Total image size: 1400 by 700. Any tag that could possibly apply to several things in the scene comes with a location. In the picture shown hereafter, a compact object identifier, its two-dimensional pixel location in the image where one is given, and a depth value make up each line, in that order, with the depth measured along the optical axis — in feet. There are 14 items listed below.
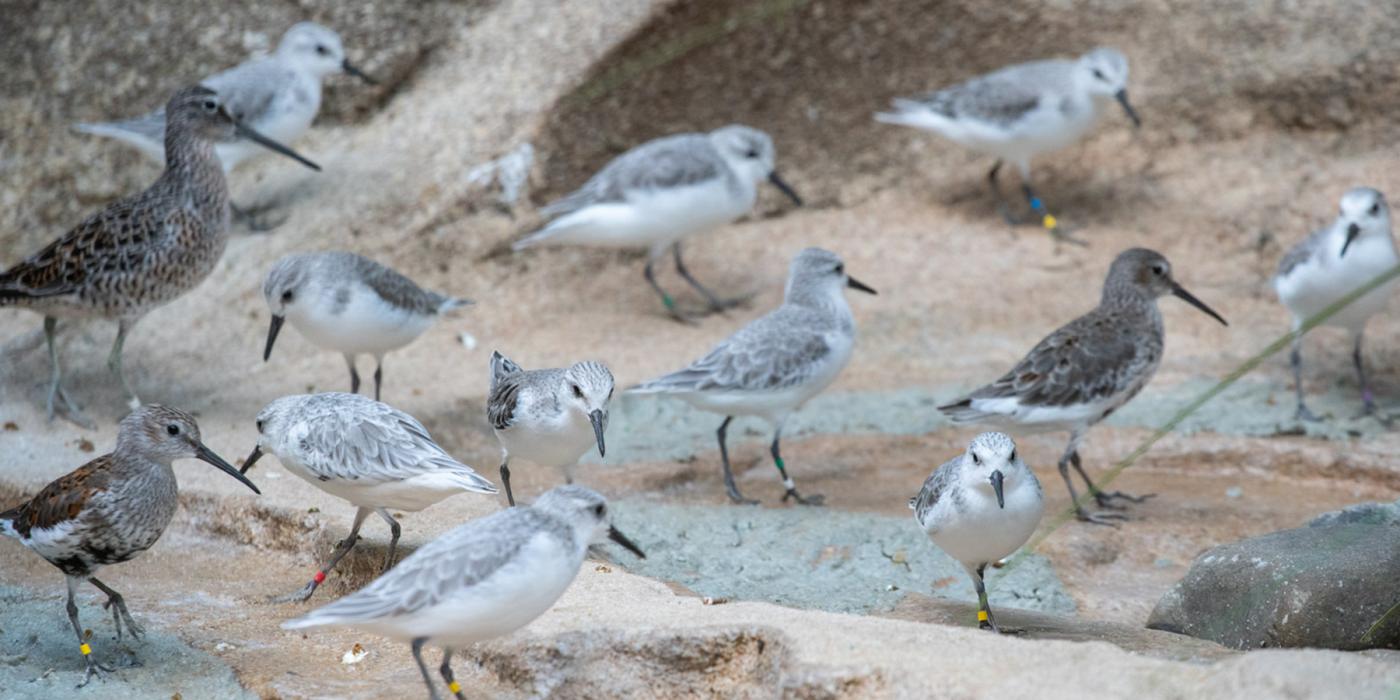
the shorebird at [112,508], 32.35
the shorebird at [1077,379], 43.24
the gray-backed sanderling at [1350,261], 51.03
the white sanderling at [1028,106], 61.26
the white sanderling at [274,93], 58.90
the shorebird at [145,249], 48.06
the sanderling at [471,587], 26.96
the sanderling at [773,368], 44.96
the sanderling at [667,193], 56.65
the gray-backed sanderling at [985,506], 32.17
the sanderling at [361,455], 33.94
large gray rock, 32.01
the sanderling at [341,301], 45.83
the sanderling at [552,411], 37.55
